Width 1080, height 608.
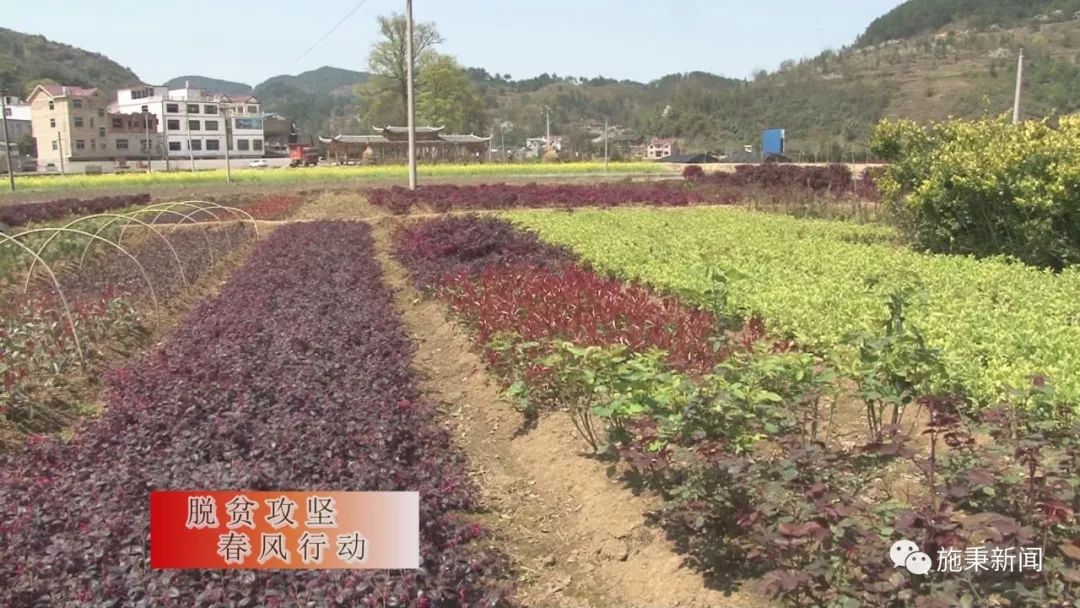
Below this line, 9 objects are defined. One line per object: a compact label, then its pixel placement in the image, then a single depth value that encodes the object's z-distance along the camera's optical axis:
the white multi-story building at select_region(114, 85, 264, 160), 86.27
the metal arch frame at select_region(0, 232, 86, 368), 6.30
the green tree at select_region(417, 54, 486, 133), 76.19
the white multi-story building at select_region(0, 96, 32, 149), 99.25
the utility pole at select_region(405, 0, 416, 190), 23.17
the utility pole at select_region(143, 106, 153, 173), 77.26
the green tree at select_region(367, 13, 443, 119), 69.94
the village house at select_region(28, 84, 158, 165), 76.38
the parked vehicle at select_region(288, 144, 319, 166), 67.25
